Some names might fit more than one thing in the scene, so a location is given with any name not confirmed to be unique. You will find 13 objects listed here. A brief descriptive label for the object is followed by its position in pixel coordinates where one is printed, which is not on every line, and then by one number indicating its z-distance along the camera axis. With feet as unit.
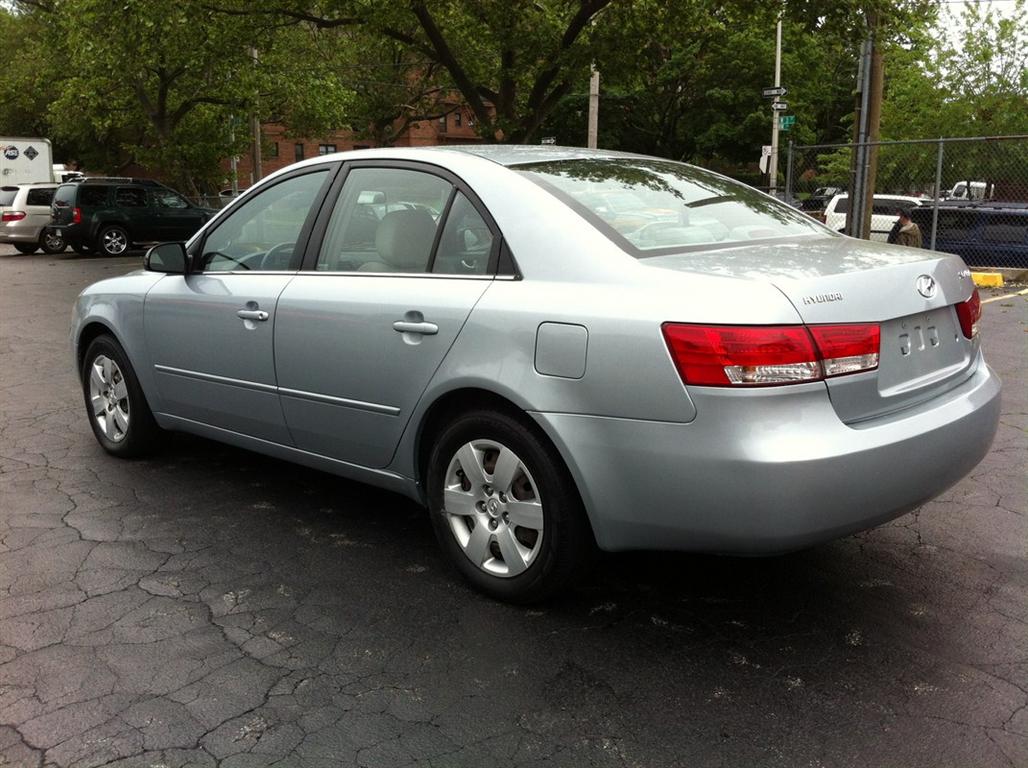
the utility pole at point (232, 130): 104.42
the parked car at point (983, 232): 52.95
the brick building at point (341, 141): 194.39
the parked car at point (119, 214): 76.89
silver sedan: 9.49
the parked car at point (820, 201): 76.95
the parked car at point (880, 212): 61.72
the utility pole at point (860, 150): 44.16
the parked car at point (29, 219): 80.89
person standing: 48.93
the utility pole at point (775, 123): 107.34
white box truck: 111.04
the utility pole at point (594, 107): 95.42
